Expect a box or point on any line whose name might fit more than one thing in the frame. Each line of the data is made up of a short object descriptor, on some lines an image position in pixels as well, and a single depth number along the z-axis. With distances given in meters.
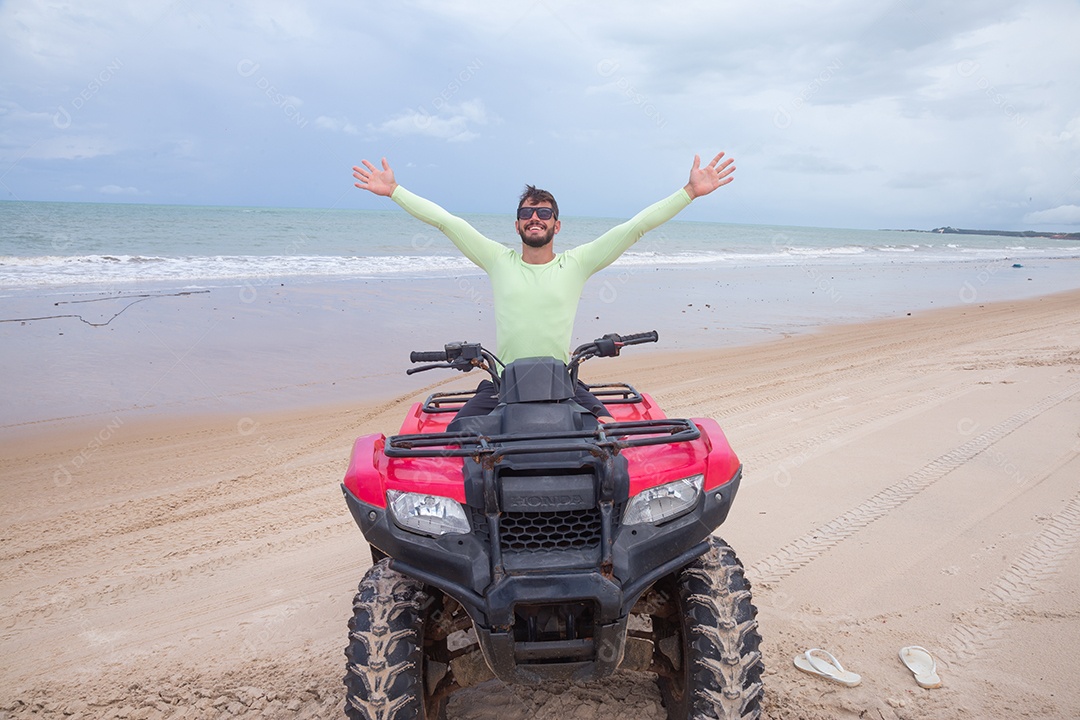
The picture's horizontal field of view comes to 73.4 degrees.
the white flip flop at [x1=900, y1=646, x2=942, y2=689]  2.95
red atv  2.07
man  3.14
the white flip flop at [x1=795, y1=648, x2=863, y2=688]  2.97
